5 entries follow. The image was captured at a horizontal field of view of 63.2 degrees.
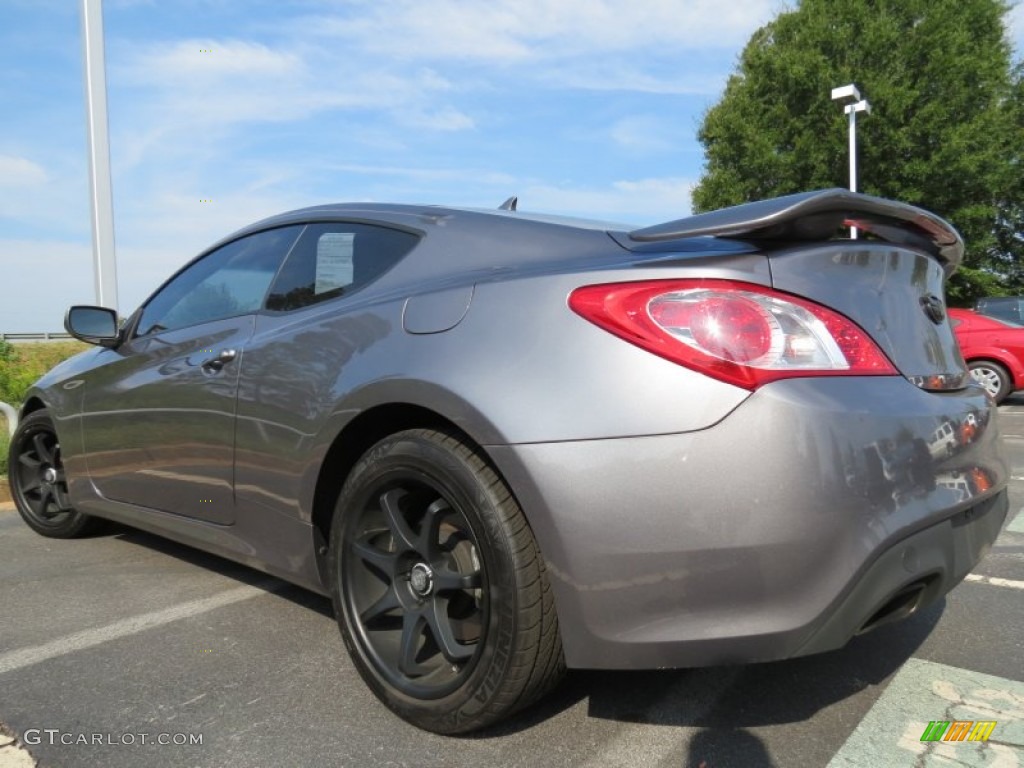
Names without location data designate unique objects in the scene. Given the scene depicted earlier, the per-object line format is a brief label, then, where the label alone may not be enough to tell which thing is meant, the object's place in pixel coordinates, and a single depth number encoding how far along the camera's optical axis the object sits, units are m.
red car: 11.00
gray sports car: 1.75
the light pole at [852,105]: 16.89
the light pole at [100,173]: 7.46
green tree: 20.88
